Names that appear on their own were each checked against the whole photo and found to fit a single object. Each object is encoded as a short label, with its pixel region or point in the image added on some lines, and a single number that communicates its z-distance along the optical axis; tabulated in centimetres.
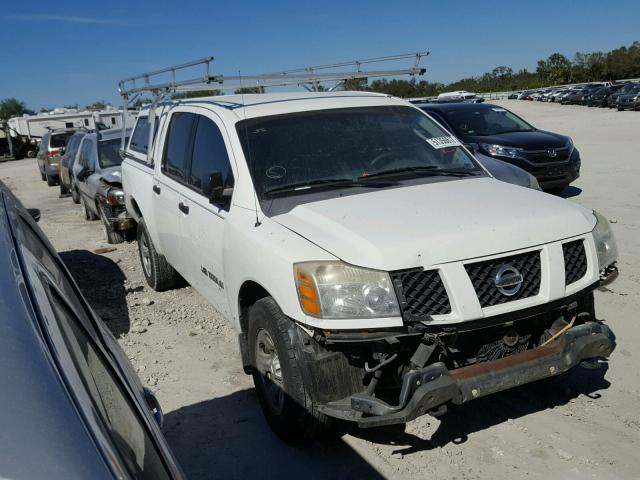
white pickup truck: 304
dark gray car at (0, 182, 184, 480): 103
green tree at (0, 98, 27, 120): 9000
